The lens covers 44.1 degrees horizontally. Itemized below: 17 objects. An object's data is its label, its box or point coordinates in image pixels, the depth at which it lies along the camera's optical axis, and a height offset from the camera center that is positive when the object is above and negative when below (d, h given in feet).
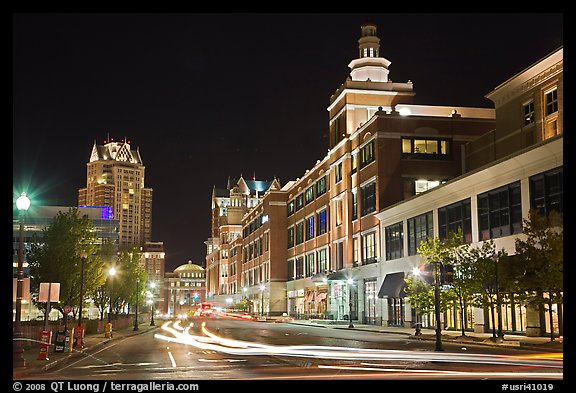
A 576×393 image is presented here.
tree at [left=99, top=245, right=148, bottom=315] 236.02 +2.57
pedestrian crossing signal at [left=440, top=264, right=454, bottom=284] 119.65 +2.20
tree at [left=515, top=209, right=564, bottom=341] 111.65 +4.08
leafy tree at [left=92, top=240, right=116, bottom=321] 228.02 +8.89
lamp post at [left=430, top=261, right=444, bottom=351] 108.36 -2.59
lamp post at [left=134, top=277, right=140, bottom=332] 214.63 -6.63
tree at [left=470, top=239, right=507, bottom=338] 131.13 +1.84
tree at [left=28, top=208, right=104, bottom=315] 156.04 +6.37
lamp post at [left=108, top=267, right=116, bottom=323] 220.64 +0.80
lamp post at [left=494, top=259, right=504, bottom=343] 125.84 -3.88
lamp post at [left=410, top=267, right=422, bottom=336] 153.69 -8.54
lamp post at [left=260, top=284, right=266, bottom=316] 384.47 -5.96
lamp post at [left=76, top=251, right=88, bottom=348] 119.34 -8.01
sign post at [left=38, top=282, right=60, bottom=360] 100.83 -0.68
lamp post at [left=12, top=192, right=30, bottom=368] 81.51 -0.84
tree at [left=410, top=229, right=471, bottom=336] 143.23 +5.19
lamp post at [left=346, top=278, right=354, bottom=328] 250.70 -0.25
